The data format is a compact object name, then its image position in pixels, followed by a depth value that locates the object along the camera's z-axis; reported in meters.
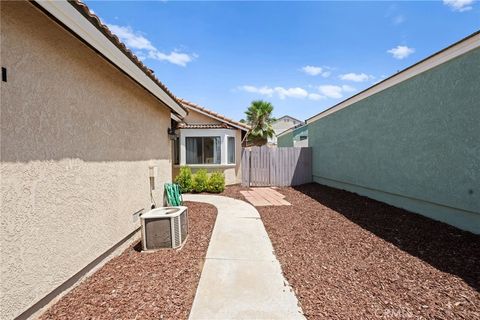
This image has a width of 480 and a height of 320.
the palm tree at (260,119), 27.34
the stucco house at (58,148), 1.95
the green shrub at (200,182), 9.98
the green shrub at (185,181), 9.93
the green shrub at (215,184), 10.04
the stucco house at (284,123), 46.34
